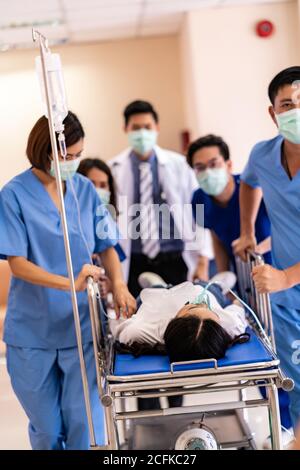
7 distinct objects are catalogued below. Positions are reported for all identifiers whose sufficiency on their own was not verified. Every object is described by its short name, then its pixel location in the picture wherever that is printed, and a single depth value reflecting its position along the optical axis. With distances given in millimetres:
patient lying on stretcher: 4110
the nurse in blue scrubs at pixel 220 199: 5233
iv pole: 3968
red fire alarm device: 4625
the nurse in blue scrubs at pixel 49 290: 4348
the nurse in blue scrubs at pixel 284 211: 4233
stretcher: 3984
